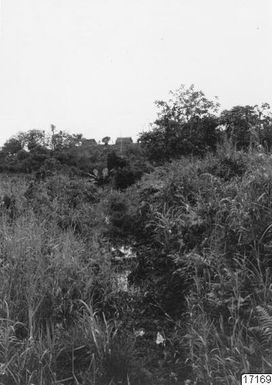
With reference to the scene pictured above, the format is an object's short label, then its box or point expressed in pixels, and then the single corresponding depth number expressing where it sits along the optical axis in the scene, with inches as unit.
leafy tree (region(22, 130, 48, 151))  1345.5
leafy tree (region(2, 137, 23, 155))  1405.0
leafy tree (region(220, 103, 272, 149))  362.6
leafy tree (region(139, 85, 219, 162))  586.9
